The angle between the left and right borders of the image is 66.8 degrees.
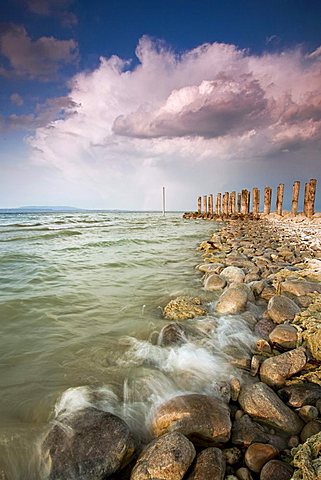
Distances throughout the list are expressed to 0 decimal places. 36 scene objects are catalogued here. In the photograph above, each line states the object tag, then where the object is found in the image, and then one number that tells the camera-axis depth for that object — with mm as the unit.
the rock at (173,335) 3235
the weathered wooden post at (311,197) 21891
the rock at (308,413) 1988
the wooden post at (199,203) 50622
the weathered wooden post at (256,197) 35969
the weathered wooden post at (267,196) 31062
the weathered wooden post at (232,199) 40625
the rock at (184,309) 4012
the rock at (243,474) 1546
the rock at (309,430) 1823
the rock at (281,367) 2412
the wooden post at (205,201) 49691
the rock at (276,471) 1508
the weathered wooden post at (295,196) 25089
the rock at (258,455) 1619
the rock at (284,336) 2956
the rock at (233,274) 5284
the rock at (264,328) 3280
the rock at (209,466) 1513
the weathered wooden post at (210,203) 47803
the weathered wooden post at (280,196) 28273
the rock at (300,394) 2143
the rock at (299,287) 4207
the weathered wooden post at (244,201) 36531
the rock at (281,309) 3469
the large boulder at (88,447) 1624
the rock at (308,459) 1414
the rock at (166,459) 1515
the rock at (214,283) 5127
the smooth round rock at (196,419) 1844
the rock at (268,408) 1946
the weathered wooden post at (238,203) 40559
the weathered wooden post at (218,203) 44672
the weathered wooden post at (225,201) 42500
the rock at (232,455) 1697
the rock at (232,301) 3973
